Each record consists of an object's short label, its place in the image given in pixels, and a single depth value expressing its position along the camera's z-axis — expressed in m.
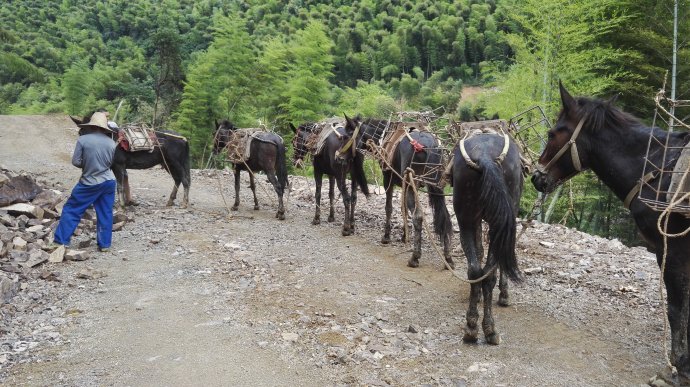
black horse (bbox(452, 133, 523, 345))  3.82
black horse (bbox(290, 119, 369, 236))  8.73
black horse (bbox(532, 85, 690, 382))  3.47
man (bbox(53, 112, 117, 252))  6.79
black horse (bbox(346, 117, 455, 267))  6.46
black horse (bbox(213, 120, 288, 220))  10.05
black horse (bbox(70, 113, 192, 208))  10.50
